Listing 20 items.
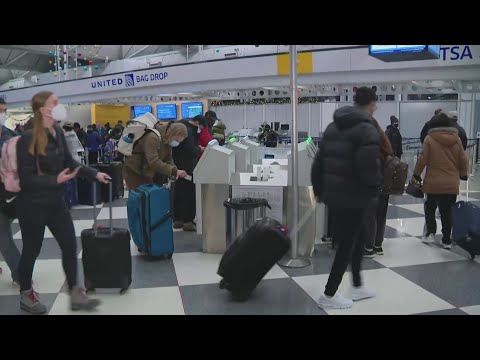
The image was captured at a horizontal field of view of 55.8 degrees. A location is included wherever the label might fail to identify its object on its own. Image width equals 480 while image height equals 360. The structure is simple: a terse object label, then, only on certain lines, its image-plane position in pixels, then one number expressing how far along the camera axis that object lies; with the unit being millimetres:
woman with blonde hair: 2652
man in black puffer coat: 2723
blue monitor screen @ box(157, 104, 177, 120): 17828
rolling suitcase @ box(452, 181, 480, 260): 4000
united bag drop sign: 13102
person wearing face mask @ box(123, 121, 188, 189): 4066
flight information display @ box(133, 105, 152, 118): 19312
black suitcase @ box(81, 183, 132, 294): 3184
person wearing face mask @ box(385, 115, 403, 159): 8047
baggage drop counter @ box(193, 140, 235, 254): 4238
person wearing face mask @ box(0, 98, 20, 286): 3260
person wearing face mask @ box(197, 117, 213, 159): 5827
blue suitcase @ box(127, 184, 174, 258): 3859
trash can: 3895
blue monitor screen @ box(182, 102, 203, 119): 16883
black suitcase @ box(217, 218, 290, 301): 3000
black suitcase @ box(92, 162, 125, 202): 7129
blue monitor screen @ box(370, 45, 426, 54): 6754
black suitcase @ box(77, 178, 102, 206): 6855
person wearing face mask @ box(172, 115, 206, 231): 5090
